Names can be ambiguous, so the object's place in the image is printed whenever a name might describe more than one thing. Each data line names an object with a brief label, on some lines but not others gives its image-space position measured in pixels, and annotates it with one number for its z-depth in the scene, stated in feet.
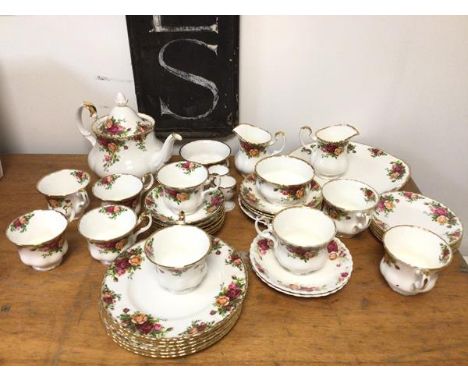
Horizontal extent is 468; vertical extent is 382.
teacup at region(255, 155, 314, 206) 2.92
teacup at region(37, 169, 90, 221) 2.94
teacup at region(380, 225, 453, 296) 2.36
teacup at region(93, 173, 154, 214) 3.05
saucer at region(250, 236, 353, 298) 2.45
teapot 3.07
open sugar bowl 3.53
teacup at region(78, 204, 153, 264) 2.62
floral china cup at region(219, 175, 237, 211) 3.20
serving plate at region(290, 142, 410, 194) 3.43
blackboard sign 3.25
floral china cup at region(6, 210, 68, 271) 2.52
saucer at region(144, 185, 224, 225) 2.85
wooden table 2.14
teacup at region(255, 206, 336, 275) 2.47
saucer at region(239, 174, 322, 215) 3.00
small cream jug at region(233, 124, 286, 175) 3.34
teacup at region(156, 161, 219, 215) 2.82
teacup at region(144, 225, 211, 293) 2.34
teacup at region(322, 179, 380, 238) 2.77
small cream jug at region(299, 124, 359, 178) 3.32
